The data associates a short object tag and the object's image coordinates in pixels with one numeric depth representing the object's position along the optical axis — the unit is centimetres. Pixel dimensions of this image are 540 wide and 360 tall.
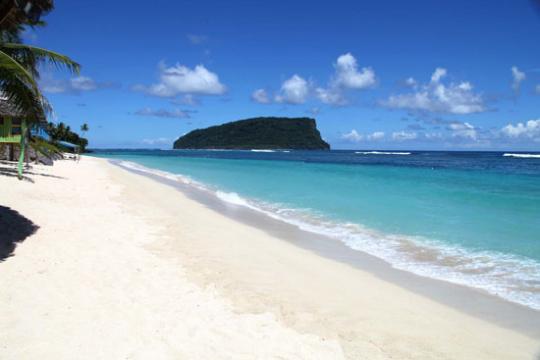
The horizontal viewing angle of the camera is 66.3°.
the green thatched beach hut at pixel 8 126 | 1474
